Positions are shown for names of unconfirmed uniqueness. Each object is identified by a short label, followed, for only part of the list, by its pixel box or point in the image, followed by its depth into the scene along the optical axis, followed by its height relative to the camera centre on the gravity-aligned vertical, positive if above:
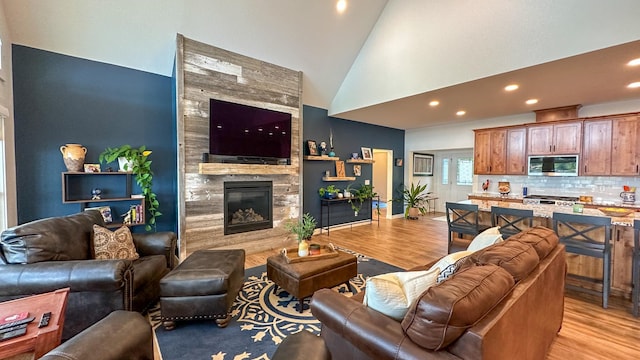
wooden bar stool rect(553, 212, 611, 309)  2.68 -0.69
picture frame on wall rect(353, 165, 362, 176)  6.85 +0.12
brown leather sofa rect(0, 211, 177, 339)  1.89 -0.73
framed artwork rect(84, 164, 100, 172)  3.47 +0.08
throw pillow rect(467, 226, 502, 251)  2.16 -0.53
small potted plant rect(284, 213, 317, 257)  2.90 -0.65
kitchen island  2.85 -0.93
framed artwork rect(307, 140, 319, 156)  5.74 +0.59
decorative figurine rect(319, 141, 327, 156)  5.97 +0.59
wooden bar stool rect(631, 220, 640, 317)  2.54 -0.91
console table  6.12 -0.71
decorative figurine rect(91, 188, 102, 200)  3.60 -0.26
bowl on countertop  3.18 -0.46
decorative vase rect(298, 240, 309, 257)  2.88 -0.81
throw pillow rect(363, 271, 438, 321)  1.36 -0.61
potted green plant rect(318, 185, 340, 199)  6.10 -0.40
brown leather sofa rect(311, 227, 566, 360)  1.06 -0.65
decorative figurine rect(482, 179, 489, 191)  6.37 -0.24
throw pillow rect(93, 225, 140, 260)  2.51 -0.68
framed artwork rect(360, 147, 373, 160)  6.97 +0.55
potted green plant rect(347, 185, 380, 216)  6.57 -0.52
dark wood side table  1.25 -0.77
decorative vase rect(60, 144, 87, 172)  3.33 +0.22
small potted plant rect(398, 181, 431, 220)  7.66 -0.78
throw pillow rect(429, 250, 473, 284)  1.58 -0.56
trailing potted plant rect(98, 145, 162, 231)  3.55 +0.16
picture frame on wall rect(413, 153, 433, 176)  8.45 +0.34
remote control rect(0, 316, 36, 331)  1.30 -0.74
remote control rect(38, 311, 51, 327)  1.36 -0.75
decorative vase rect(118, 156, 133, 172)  3.66 +0.14
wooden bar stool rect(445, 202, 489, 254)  3.63 -0.64
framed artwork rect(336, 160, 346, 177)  6.39 +0.13
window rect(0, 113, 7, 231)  2.94 -0.17
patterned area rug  2.04 -1.34
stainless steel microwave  5.03 +0.20
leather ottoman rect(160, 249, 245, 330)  2.25 -1.03
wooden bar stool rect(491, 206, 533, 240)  3.19 -0.58
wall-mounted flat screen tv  4.08 +0.66
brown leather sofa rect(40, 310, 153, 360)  1.09 -0.76
